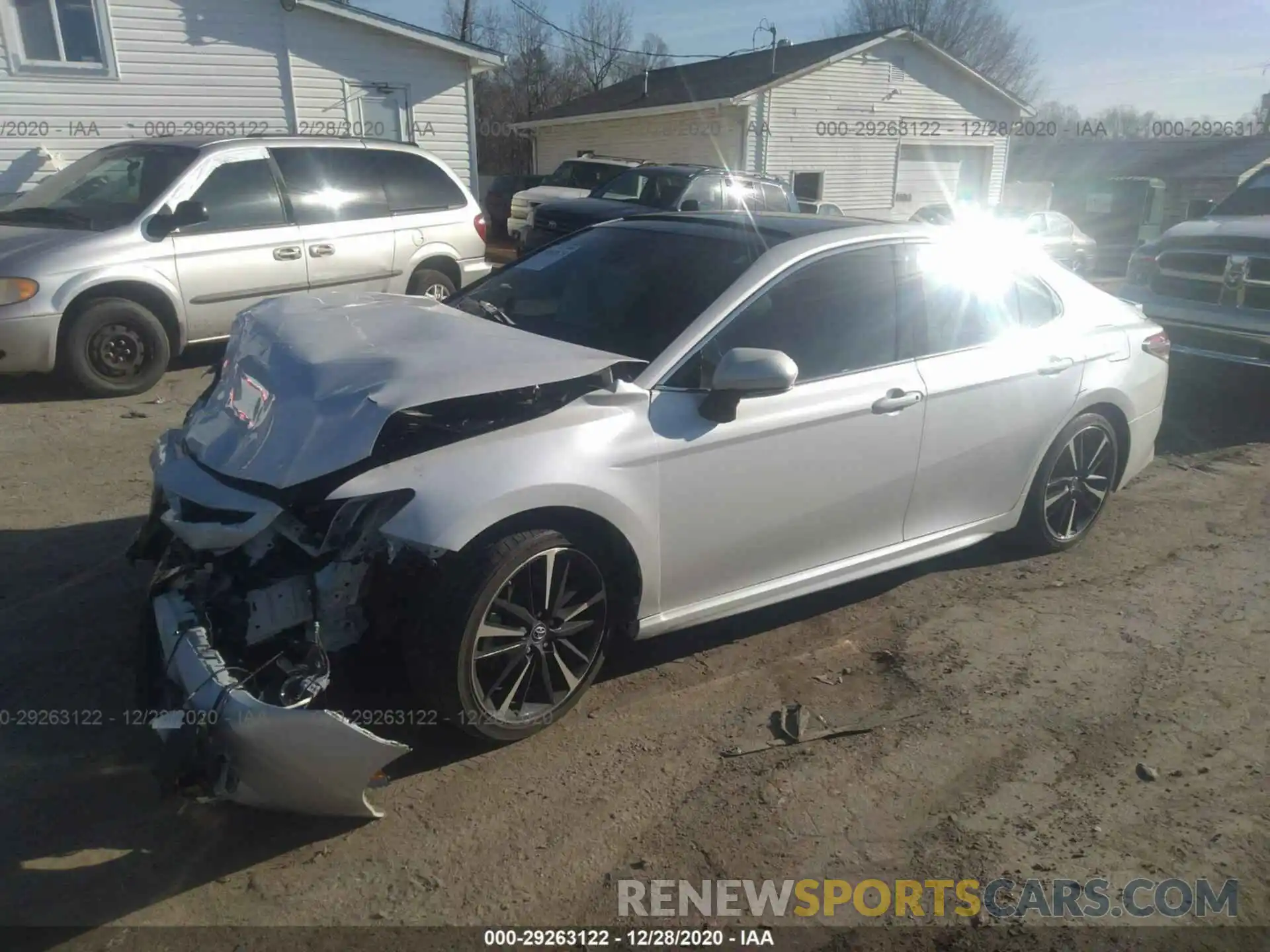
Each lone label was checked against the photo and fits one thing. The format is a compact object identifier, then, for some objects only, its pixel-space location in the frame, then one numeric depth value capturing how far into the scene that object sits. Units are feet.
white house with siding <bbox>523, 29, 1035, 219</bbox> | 76.07
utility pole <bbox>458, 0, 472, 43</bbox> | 143.23
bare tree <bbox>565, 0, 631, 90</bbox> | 151.74
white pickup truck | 56.54
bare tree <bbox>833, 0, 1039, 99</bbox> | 174.29
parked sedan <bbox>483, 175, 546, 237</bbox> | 75.77
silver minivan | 21.45
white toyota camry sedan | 9.05
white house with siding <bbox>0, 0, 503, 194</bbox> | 41.70
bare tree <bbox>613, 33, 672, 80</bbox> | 154.97
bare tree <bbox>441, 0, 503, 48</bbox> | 143.33
